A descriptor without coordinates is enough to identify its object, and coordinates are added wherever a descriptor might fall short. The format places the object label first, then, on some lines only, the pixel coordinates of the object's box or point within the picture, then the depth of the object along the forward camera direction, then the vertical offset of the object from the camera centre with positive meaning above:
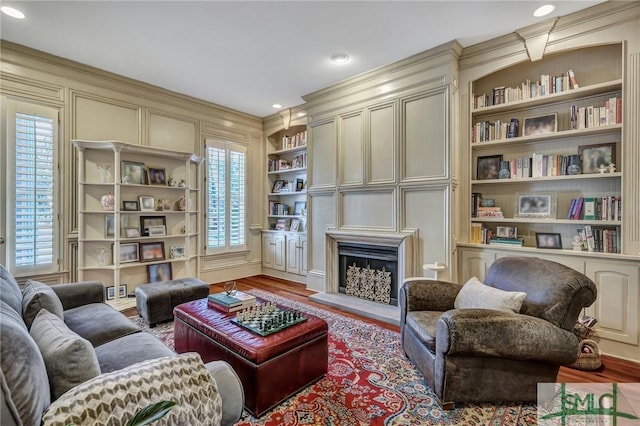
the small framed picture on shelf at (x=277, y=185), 5.82 +0.54
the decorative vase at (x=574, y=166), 2.87 +0.46
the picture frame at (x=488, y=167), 3.38 +0.54
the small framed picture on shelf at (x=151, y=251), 4.13 -0.55
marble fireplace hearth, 3.57 -0.72
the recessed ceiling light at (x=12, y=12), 2.65 +1.82
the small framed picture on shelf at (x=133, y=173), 4.00 +0.55
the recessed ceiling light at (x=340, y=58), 3.45 +1.84
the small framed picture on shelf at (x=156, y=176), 4.28 +0.54
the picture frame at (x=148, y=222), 4.20 -0.14
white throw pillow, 2.01 -0.61
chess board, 2.05 -0.80
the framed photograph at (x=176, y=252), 4.48 -0.59
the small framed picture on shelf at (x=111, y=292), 3.84 -1.03
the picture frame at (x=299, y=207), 5.46 +0.11
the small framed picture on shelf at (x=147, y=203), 4.17 +0.14
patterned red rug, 1.80 -1.25
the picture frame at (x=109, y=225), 3.90 -0.16
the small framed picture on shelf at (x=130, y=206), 4.03 +0.09
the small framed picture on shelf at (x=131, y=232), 4.02 -0.27
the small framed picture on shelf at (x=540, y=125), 3.03 +0.93
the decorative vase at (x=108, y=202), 3.81 +0.14
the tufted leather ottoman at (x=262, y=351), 1.81 -0.94
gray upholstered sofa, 0.87 -0.59
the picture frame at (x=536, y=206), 3.08 +0.08
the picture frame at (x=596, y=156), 2.76 +0.55
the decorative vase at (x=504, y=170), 3.28 +0.48
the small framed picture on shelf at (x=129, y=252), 3.92 -0.53
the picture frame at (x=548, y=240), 3.02 -0.28
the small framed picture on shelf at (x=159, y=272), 4.23 -0.86
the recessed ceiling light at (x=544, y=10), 2.63 +1.83
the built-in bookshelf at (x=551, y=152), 2.76 +0.64
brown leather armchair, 1.78 -0.80
